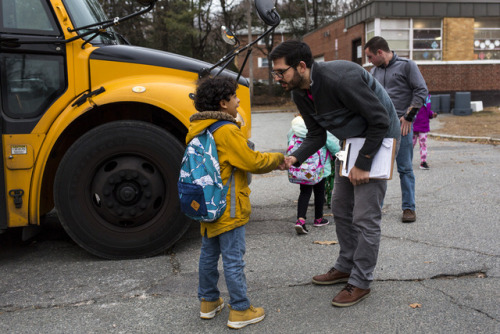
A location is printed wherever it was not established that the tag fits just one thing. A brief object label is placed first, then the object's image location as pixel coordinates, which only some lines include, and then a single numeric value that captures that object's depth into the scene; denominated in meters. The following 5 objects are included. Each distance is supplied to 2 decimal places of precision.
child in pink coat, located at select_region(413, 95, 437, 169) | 8.09
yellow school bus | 4.04
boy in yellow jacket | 3.03
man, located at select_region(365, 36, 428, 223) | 5.35
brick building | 23.03
